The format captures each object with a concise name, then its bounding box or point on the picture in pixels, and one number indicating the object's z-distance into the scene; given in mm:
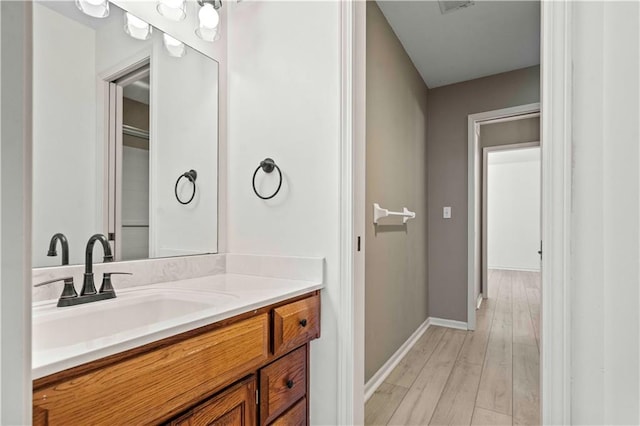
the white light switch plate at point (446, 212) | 3271
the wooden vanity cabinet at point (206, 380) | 598
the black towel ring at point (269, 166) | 1456
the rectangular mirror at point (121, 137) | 1042
